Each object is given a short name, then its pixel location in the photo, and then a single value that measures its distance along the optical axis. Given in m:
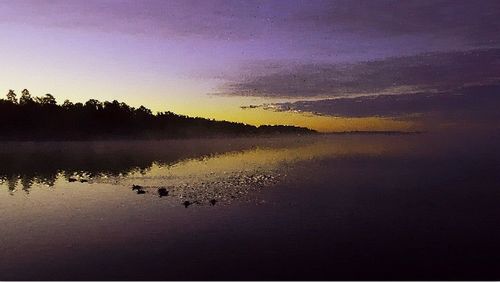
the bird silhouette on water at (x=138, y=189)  55.93
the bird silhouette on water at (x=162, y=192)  53.19
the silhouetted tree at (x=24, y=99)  197.74
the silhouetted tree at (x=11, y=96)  192.88
